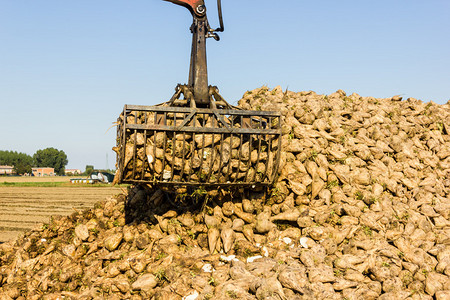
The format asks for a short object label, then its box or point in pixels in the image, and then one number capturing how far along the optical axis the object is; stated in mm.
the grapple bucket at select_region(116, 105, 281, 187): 5102
